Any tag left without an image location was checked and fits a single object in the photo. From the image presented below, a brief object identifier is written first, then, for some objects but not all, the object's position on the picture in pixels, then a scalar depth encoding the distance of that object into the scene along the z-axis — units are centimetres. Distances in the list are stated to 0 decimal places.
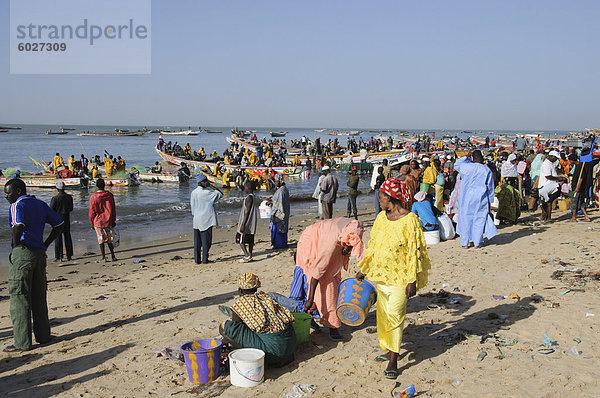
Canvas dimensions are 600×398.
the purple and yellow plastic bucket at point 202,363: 397
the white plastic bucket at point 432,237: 907
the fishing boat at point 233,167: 2761
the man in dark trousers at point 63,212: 964
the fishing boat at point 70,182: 2441
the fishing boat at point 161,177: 2720
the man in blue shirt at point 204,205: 889
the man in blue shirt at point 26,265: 492
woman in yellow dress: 386
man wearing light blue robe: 804
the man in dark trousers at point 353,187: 1362
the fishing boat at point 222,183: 2594
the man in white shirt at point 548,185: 1045
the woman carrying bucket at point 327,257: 429
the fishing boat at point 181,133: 10581
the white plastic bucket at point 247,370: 392
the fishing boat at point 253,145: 4207
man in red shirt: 934
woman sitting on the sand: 411
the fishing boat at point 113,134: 9962
